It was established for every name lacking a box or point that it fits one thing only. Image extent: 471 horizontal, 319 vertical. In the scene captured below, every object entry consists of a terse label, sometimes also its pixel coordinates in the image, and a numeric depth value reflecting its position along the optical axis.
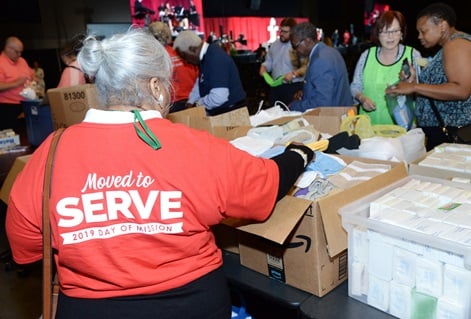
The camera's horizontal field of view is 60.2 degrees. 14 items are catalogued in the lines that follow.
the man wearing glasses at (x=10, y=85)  3.92
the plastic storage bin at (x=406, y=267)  0.92
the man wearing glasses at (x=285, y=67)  3.70
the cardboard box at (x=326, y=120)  2.00
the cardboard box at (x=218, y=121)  1.99
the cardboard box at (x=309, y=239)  1.10
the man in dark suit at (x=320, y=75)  2.45
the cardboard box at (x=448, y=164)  1.41
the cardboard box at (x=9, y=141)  3.24
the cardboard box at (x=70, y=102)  2.11
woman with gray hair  0.91
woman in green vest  2.26
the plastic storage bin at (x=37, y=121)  3.15
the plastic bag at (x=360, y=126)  1.83
